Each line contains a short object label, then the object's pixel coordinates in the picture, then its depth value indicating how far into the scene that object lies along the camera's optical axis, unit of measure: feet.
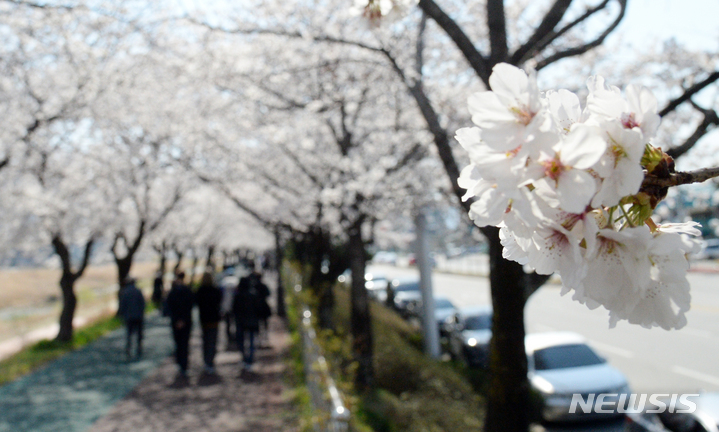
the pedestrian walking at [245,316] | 33.81
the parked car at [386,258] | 226.58
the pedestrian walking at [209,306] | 31.19
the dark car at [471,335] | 39.29
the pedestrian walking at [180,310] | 31.01
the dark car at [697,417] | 16.89
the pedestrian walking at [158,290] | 66.74
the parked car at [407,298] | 63.70
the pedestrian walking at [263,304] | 39.37
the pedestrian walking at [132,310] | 36.58
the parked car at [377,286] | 87.00
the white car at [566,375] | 27.25
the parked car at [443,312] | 51.77
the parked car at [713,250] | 118.48
